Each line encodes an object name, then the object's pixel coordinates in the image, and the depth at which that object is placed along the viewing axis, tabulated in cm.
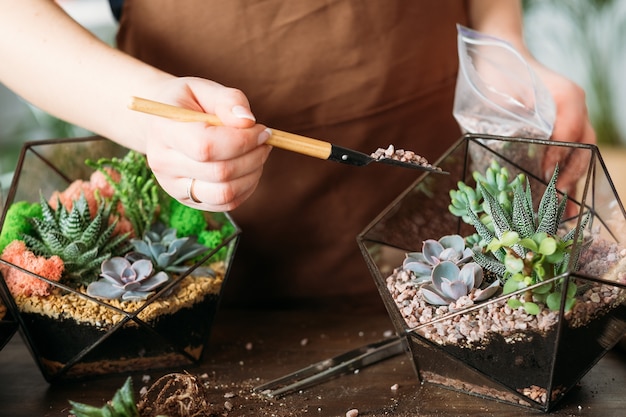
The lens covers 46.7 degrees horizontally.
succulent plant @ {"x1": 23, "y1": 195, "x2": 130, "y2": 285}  75
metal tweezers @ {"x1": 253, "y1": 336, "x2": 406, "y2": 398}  73
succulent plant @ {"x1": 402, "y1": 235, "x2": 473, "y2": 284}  69
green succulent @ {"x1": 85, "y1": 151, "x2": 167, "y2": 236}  83
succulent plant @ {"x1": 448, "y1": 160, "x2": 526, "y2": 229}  71
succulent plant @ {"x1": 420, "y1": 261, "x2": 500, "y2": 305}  64
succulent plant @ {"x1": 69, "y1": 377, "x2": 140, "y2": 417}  60
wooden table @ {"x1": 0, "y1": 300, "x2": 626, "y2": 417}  69
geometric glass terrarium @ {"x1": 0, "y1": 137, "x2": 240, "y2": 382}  72
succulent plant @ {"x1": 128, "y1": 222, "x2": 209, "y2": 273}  77
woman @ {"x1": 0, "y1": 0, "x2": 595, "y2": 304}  72
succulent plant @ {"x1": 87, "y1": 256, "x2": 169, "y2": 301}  72
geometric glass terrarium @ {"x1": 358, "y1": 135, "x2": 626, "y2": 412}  61
